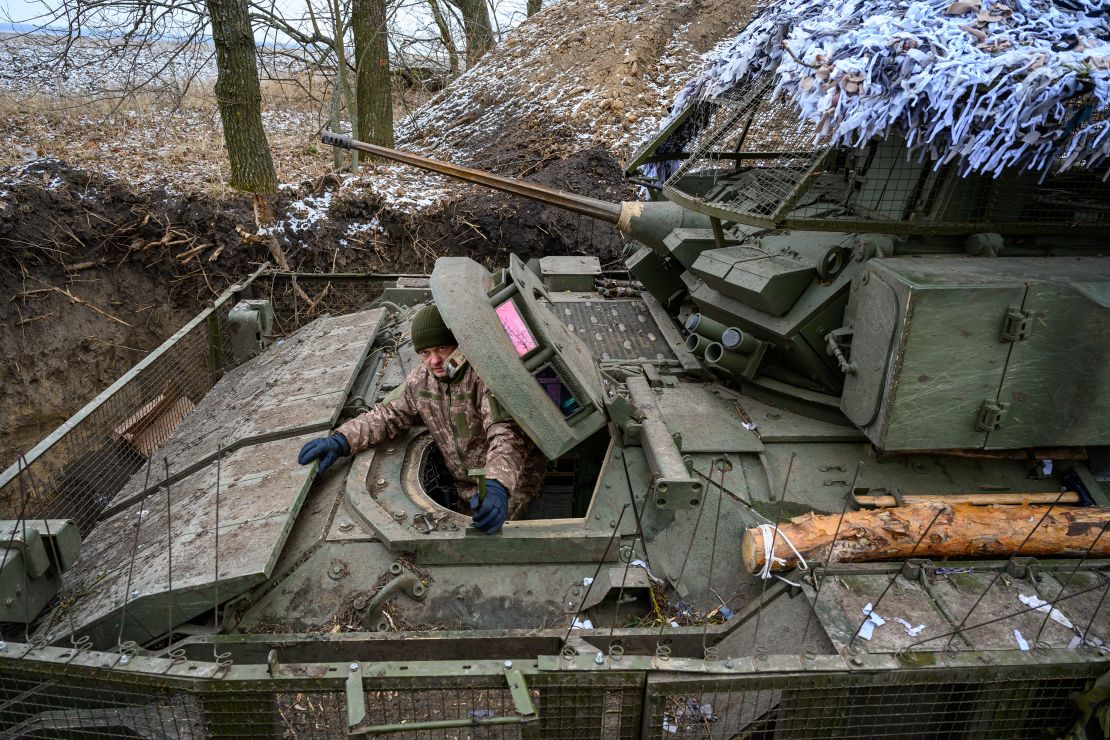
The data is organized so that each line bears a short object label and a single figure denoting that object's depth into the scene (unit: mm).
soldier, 4000
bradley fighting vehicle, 2990
